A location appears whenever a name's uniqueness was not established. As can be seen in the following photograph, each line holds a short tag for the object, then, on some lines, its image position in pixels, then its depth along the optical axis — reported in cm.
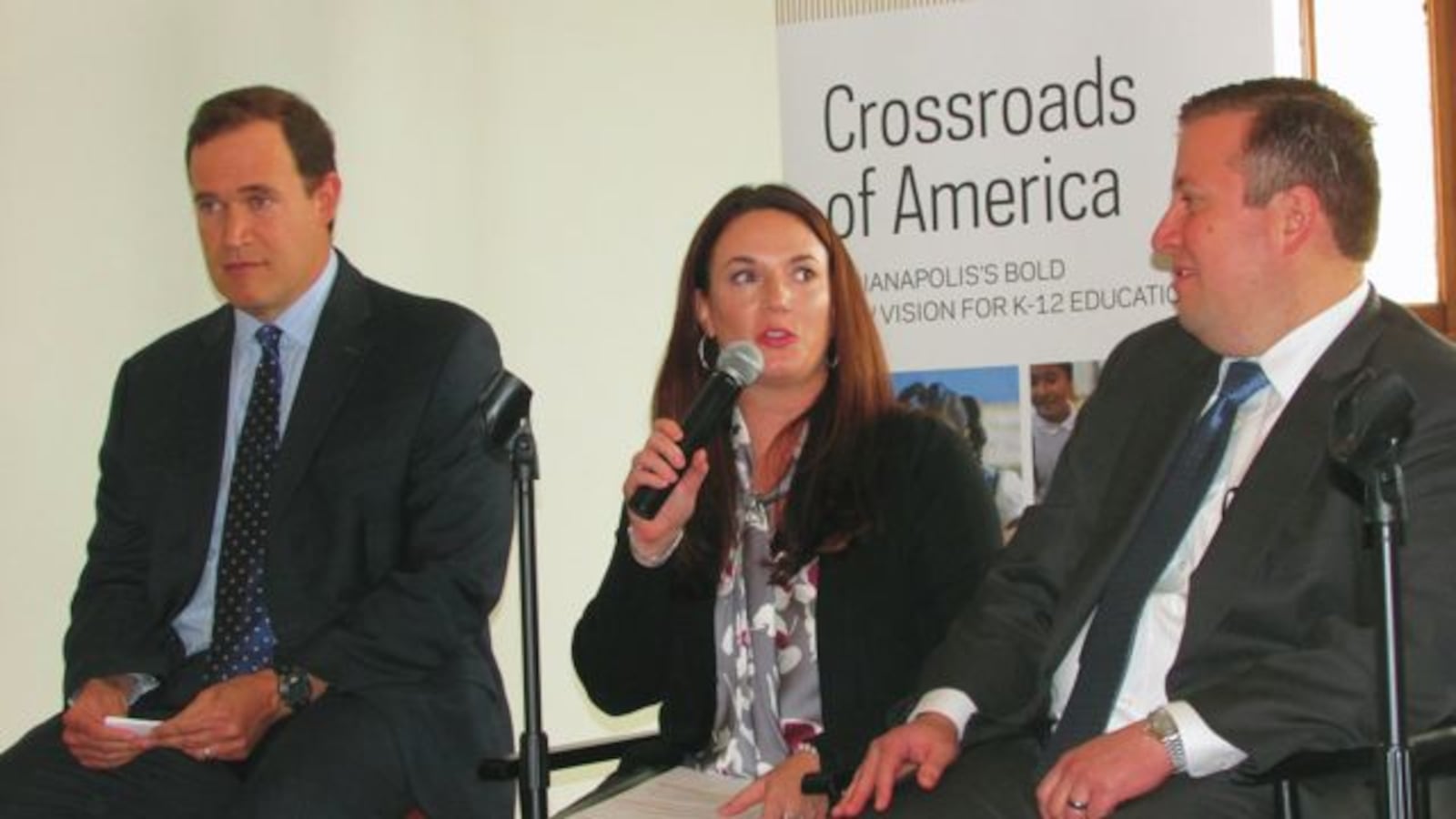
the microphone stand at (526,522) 250
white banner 349
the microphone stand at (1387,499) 205
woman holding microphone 301
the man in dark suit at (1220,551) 242
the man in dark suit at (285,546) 314
